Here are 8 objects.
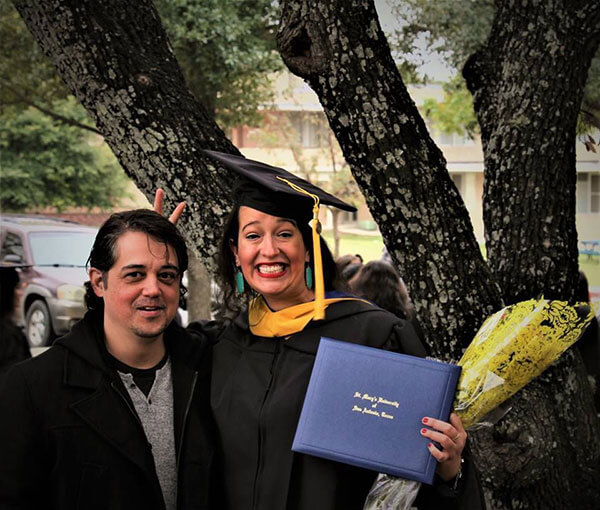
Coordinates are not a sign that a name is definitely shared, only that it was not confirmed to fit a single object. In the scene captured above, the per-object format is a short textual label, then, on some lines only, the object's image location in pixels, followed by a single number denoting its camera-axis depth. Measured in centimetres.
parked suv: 1170
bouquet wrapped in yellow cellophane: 235
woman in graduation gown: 244
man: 231
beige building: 977
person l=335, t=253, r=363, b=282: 710
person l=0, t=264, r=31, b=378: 368
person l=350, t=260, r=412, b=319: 600
